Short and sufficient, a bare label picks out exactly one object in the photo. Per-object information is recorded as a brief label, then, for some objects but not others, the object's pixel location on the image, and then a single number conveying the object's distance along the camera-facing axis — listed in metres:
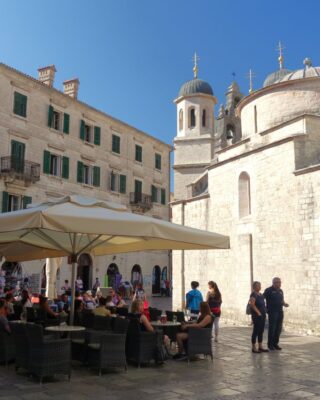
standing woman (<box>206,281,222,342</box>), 10.41
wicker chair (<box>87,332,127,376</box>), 6.98
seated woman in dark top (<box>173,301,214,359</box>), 8.42
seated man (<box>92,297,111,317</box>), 9.20
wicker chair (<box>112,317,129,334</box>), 7.67
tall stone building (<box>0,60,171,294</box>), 25.61
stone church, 12.97
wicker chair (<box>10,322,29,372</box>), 6.73
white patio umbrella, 6.73
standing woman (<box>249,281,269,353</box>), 9.34
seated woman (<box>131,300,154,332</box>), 7.82
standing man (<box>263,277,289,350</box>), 9.78
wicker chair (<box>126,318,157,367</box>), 7.58
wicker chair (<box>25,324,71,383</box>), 6.37
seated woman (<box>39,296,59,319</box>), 9.66
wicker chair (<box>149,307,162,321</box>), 10.59
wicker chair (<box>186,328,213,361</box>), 8.16
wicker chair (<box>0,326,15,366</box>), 7.42
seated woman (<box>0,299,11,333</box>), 7.45
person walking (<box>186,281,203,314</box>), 11.27
